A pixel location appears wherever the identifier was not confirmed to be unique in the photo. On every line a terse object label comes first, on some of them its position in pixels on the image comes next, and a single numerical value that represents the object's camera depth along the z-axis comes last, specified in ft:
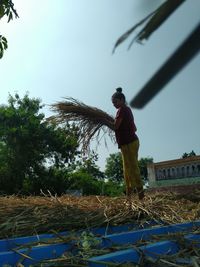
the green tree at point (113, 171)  85.25
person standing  8.24
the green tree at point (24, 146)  35.12
